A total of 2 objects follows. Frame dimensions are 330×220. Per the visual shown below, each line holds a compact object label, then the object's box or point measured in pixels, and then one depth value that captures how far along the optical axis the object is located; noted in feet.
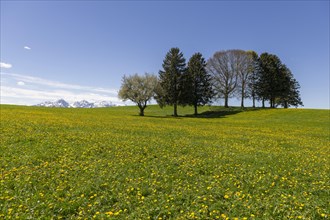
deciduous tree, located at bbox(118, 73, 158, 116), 189.88
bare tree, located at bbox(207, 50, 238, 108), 217.77
